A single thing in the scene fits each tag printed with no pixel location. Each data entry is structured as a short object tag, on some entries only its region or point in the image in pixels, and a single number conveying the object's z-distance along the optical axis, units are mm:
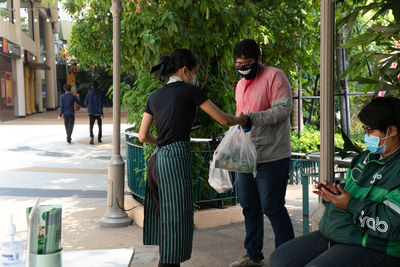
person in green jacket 2363
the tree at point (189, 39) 5418
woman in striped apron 3361
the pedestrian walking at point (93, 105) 15023
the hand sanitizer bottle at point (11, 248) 2334
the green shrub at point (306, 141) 10672
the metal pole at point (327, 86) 2881
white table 2551
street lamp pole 5629
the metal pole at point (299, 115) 10287
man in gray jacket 3707
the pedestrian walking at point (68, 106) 14969
